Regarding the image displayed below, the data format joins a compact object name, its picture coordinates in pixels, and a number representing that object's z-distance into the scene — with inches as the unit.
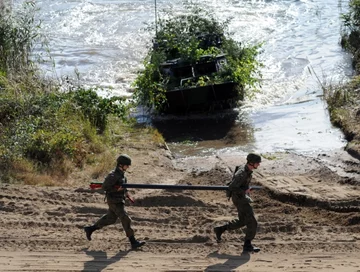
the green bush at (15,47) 1378.0
